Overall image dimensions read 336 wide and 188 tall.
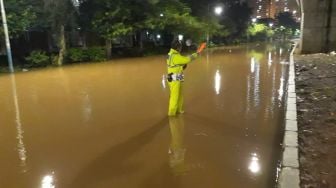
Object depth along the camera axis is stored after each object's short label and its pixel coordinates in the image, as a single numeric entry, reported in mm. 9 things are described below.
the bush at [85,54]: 26406
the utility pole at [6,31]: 19938
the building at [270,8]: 139938
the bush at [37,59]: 24031
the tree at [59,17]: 24047
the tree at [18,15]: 22305
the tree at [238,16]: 62475
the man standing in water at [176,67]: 7738
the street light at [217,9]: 43906
